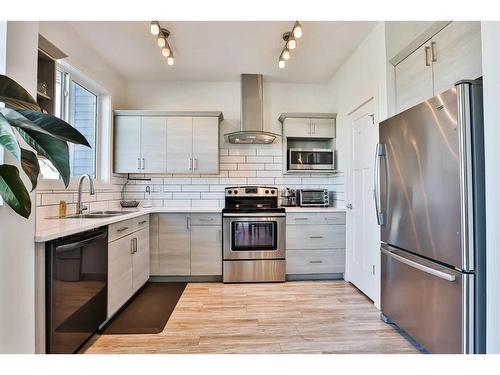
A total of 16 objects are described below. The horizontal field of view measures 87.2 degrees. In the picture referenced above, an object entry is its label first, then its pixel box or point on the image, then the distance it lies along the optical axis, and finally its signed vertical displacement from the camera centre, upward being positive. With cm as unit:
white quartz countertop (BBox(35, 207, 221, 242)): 151 -25
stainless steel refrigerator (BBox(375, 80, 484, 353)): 139 -18
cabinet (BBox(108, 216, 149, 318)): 225 -73
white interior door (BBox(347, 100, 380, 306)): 264 -22
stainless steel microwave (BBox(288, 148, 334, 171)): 361 +43
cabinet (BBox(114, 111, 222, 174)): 346 +64
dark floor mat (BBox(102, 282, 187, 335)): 220 -116
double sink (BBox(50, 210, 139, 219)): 236 -24
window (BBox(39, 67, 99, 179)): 257 +84
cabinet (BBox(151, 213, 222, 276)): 327 -70
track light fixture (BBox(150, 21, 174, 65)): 228 +148
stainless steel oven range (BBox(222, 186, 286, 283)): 325 -69
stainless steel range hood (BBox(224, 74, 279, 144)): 364 +119
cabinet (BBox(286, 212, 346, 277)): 332 -68
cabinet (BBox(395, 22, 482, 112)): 154 +87
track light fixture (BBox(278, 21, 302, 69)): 232 +147
